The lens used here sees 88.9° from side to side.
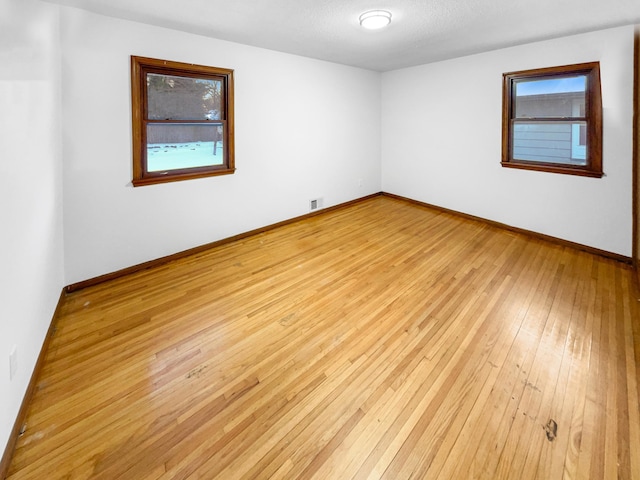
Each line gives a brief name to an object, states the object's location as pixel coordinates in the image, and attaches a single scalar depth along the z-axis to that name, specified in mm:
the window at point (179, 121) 3252
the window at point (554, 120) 3695
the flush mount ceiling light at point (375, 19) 2994
